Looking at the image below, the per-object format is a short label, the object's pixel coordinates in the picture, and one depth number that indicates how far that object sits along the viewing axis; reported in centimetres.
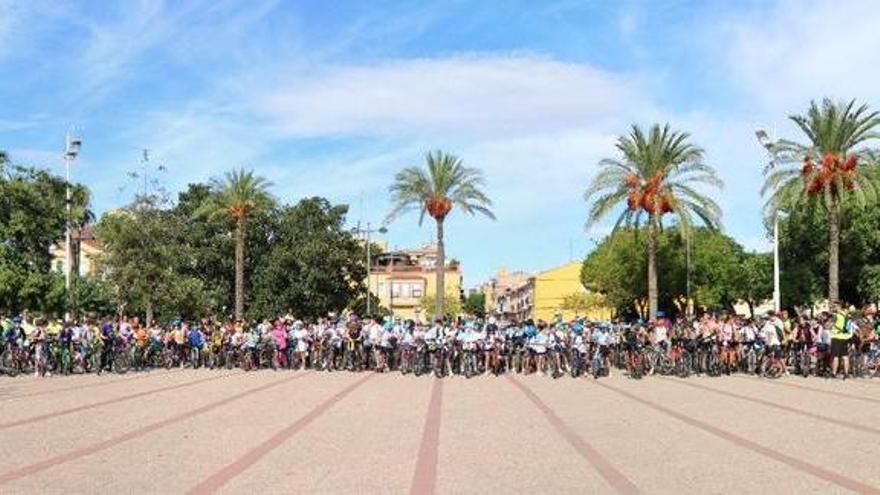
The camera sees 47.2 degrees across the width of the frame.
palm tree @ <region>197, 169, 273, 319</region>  4694
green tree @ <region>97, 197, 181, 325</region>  4941
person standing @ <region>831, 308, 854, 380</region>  2486
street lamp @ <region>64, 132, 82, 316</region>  4248
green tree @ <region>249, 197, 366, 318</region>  6156
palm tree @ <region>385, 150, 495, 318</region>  4272
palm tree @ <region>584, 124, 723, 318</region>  3809
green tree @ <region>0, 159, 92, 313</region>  3938
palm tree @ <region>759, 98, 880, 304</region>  3422
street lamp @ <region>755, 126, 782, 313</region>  3995
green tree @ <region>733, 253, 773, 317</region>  6181
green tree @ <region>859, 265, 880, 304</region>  4947
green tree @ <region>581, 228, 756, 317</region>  6491
